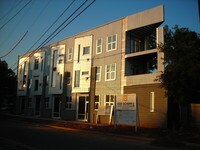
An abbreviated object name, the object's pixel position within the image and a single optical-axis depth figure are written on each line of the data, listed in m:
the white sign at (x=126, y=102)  15.63
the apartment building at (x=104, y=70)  18.82
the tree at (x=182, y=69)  14.56
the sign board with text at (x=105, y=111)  20.20
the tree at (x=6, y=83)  34.19
